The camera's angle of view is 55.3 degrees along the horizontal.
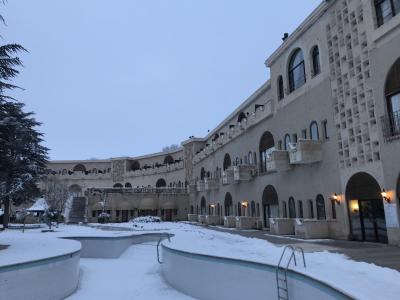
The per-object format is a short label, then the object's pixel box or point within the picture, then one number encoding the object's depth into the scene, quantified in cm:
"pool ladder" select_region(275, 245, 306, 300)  894
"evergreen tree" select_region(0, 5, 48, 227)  1600
